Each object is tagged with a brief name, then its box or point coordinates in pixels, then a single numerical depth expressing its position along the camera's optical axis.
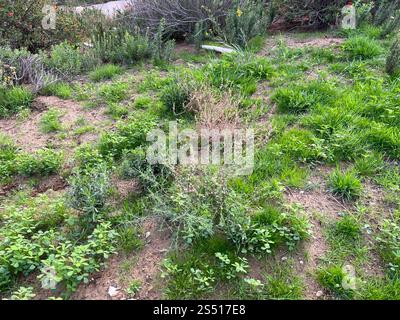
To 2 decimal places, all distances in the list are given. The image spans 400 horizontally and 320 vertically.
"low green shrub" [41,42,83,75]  5.56
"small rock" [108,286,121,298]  2.60
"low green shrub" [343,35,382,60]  5.22
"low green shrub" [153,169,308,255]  2.80
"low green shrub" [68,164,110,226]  3.02
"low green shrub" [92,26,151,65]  5.83
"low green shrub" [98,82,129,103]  4.92
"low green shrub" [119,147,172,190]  3.30
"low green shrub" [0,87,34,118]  4.80
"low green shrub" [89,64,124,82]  5.50
